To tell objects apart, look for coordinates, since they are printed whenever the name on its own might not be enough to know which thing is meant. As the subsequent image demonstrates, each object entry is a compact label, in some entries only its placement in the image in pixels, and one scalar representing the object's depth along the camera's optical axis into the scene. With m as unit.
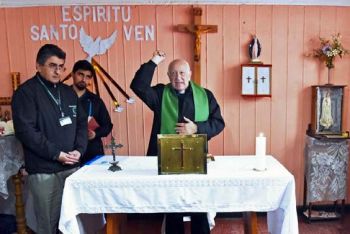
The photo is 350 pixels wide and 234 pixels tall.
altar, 1.74
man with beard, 2.41
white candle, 1.83
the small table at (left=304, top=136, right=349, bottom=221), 2.73
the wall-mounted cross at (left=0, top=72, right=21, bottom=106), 2.81
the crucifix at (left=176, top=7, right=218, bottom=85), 2.69
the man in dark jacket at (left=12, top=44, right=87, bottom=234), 1.88
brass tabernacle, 1.77
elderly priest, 2.12
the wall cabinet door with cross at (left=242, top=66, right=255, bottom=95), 2.78
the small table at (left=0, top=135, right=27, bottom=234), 2.18
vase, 2.83
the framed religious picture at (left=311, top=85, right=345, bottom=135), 2.76
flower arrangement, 2.70
